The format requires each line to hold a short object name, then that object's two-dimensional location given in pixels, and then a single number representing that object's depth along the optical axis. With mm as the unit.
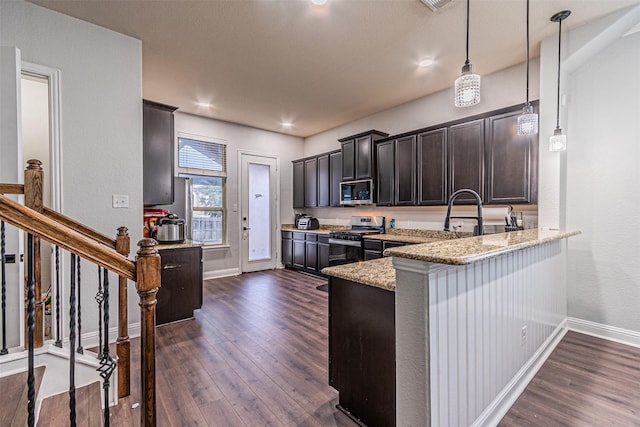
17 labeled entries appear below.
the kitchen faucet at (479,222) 2216
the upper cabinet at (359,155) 4598
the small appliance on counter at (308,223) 5879
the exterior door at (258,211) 5645
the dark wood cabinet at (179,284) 3176
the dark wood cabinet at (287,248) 5961
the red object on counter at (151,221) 3668
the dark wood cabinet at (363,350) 1479
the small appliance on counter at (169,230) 3428
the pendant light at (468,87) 1795
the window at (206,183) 4965
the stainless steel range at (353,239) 4473
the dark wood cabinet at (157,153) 3212
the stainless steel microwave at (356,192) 4664
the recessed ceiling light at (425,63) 3225
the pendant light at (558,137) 2508
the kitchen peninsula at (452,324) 1229
